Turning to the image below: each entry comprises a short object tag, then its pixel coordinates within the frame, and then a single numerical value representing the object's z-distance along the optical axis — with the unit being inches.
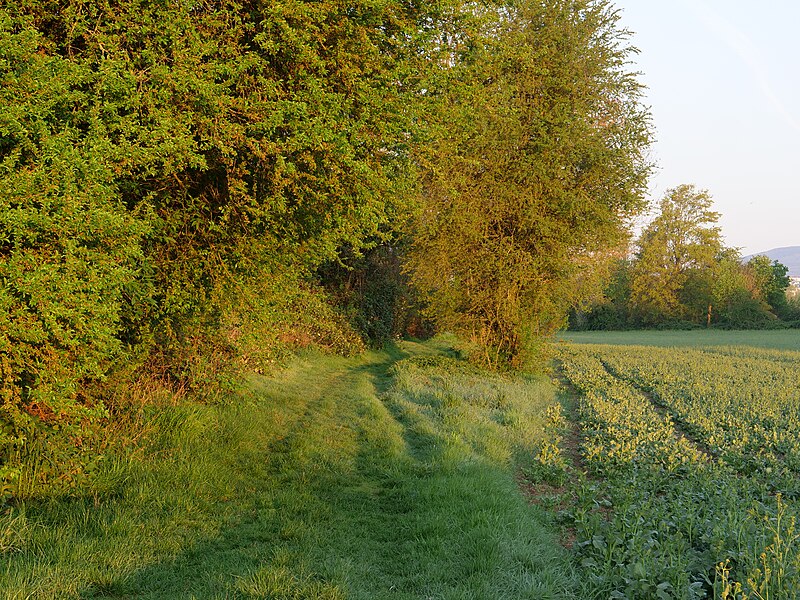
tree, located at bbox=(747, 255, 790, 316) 2618.1
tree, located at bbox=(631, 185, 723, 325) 2605.8
